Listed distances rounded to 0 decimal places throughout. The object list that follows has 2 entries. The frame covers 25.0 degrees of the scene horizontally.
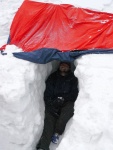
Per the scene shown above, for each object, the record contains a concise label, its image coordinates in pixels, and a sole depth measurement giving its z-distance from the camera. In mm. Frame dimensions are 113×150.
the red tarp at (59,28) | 3396
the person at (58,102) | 3430
